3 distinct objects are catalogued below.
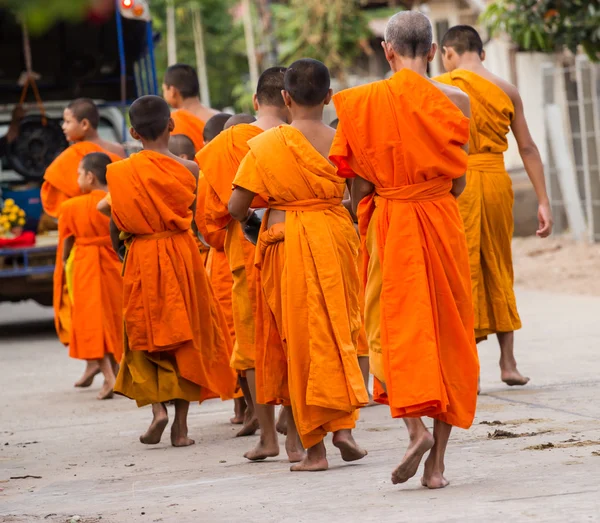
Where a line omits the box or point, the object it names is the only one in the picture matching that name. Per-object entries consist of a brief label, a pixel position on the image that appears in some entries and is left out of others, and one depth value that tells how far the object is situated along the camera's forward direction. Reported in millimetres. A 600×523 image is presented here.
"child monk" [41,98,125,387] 18391
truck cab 24417
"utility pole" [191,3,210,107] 82437
